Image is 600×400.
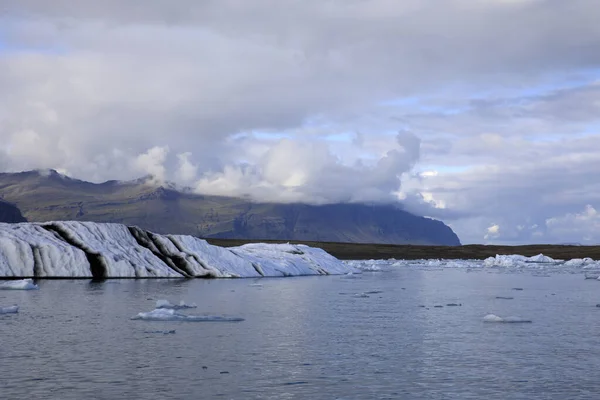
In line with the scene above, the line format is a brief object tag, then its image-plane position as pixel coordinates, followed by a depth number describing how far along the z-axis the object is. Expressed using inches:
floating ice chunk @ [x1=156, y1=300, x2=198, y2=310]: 942.4
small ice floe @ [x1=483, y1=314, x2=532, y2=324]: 857.3
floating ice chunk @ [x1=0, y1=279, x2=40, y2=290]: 1245.9
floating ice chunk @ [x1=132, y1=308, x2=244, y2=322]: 826.2
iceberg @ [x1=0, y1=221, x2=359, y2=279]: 1545.3
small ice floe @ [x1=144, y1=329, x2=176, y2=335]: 720.8
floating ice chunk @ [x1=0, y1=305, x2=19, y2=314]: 863.1
